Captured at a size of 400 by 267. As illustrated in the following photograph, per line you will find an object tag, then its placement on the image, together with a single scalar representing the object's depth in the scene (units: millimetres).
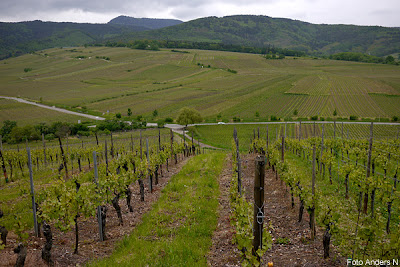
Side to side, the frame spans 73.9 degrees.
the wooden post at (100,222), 8922
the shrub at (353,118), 49869
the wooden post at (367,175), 10733
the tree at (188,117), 51625
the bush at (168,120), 57375
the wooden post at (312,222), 8398
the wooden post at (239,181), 9819
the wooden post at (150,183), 14082
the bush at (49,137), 44206
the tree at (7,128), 46869
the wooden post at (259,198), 5734
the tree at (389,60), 124881
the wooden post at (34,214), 8703
